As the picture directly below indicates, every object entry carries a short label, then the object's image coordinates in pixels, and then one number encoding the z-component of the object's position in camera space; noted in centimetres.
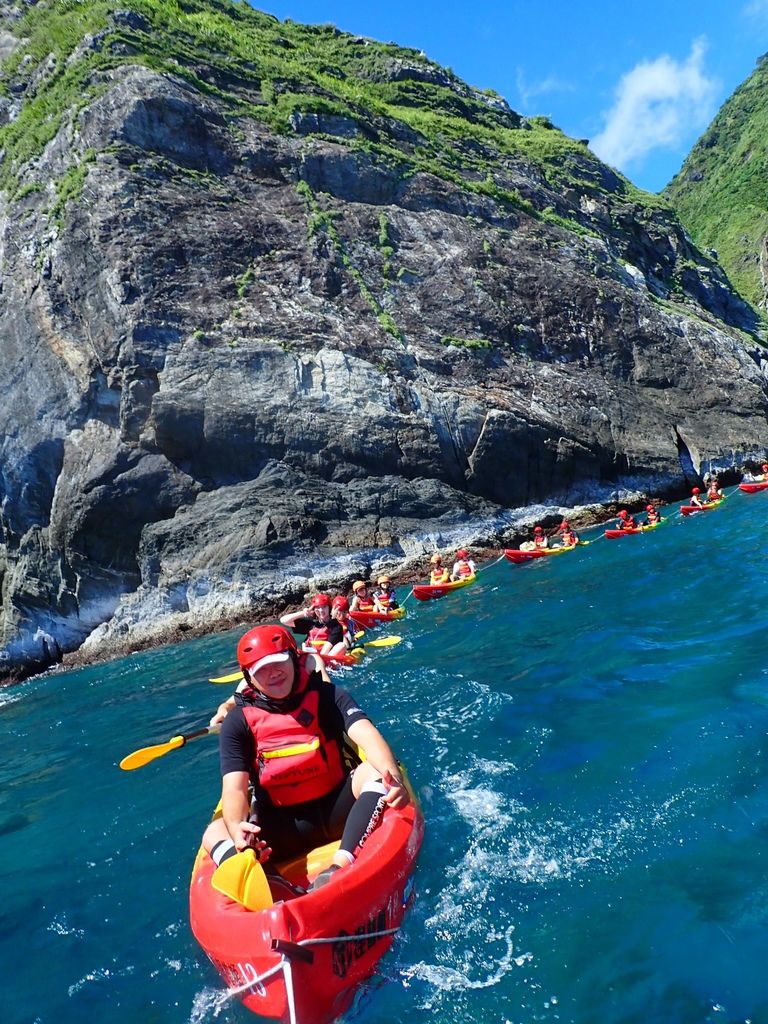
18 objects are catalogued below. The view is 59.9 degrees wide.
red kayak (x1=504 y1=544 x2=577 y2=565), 1978
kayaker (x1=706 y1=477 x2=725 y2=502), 2327
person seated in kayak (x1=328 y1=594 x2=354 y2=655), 1230
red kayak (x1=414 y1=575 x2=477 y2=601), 1734
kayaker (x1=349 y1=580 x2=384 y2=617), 1533
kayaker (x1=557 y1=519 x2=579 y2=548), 2019
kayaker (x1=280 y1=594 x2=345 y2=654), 1154
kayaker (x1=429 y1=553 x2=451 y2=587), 1812
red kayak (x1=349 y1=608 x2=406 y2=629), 1508
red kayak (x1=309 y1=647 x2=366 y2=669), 1127
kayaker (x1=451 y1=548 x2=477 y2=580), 1848
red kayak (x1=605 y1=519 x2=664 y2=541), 2056
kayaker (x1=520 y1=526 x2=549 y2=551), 2053
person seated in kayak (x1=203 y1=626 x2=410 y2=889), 441
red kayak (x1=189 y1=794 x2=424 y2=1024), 321
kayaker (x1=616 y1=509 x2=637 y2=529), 2075
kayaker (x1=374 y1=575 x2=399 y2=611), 1563
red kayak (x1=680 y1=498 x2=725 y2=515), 2239
